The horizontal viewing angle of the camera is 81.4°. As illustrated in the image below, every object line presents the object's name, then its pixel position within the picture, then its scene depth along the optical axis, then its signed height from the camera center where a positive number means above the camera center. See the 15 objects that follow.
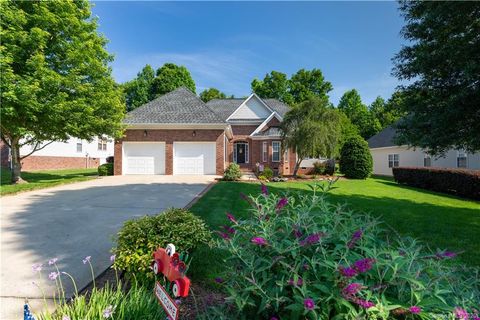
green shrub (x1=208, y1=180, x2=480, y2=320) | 1.65 -0.77
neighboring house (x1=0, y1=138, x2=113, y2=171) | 24.91 +0.65
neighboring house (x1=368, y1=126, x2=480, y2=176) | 19.20 +0.19
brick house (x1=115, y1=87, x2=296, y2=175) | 19.72 +1.34
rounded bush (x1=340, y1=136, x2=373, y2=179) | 19.81 -0.03
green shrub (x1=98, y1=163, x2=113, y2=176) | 19.62 -0.57
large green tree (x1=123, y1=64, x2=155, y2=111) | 46.58 +11.95
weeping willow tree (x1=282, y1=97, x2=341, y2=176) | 18.17 +2.16
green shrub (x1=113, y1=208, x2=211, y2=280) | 3.30 -0.98
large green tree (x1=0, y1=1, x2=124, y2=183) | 11.96 +4.15
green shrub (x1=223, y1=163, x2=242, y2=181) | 17.01 -0.73
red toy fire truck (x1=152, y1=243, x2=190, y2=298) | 2.19 -0.95
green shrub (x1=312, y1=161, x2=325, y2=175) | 22.14 -0.57
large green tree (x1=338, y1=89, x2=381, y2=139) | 44.56 +8.21
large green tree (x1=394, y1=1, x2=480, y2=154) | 7.25 +2.45
